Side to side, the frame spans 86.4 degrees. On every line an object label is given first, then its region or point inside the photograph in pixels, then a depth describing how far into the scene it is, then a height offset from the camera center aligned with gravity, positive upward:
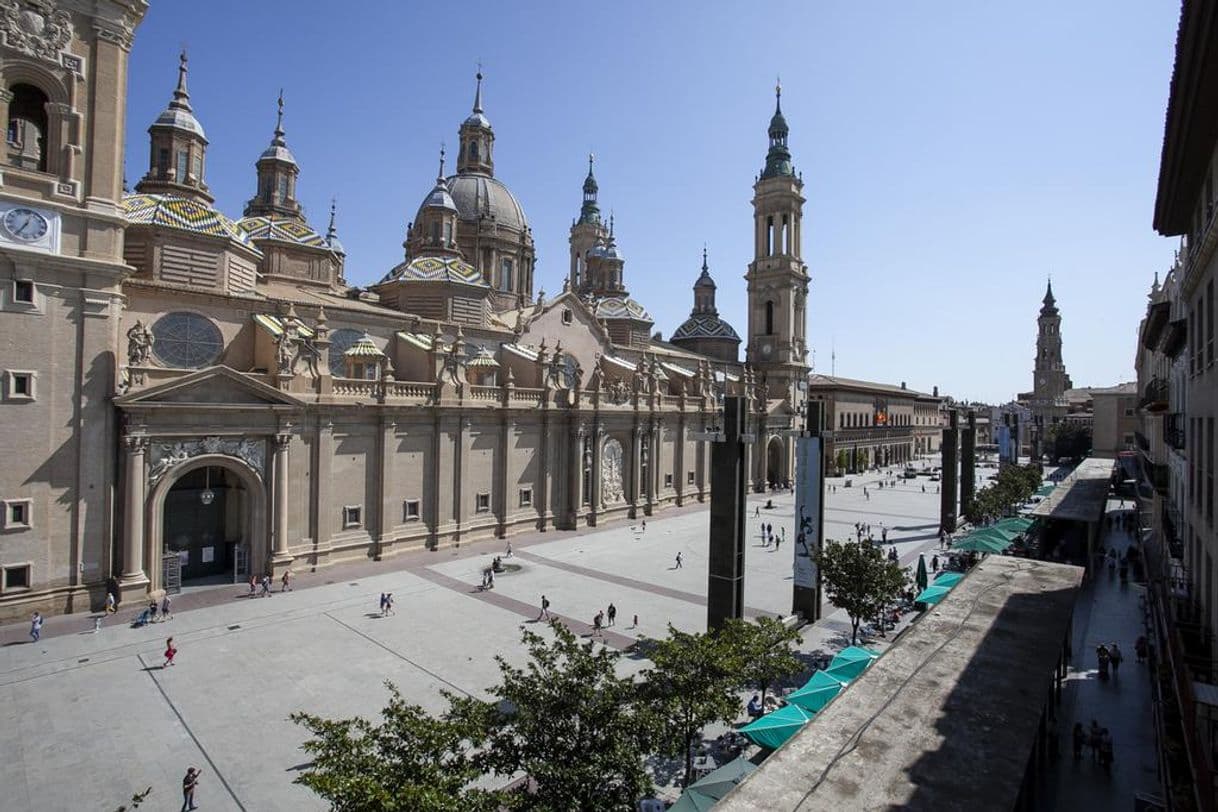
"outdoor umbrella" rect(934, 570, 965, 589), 26.52 -6.66
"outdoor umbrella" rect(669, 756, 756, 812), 11.99 -7.18
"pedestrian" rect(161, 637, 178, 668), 20.31 -7.64
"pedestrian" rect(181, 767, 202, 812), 13.44 -7.85
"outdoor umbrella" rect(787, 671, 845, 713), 16.33 -7.05
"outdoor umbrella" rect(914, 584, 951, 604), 25.41 -6.92
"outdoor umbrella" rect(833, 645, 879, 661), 18.73 -6.86
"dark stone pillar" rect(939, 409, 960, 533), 42.94 -4.20
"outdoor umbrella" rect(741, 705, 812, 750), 14.84 -7.20
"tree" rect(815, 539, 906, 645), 22.23 -5.58
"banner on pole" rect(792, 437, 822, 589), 24.55 -3.13
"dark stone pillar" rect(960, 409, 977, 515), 46.00 -2.88
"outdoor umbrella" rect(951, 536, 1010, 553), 31.61 -6.13
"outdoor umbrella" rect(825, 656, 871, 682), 17.86 -6.98
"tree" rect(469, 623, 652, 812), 9.37 -5.02
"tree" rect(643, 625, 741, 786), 11.98 -5.22
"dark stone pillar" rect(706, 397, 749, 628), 21.03 -3.50
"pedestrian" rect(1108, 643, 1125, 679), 21.55 -7.88
